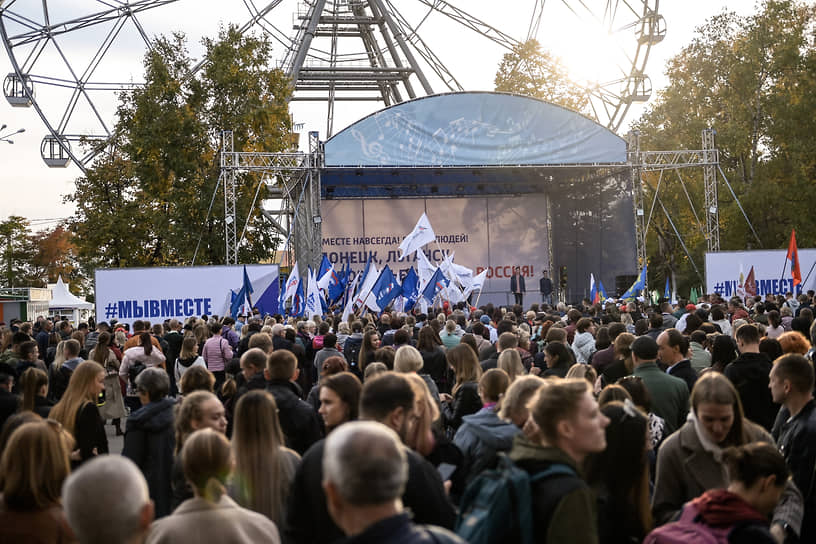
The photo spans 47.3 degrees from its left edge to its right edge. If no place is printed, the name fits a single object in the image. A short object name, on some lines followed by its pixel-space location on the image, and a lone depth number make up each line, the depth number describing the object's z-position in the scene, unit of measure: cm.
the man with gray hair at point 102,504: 270
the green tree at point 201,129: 3316
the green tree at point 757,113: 3694
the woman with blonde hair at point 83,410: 635
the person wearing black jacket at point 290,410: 566
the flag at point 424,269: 1986
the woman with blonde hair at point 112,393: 1219
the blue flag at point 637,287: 2217
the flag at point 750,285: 2250
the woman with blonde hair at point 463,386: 688
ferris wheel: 4159
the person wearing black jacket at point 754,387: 657
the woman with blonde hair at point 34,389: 652
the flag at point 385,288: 1894
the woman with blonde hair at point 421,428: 427
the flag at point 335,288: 2175
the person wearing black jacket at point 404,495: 348
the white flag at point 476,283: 2068
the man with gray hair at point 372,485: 244
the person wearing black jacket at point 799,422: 486
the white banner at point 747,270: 2545
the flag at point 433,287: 1842
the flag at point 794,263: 1838
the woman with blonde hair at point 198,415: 487
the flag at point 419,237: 2002
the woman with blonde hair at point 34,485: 348
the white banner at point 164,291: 2322
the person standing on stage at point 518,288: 3075
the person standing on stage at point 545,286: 3103
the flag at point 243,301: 1967
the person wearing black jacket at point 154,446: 578
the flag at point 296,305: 2056
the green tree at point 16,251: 6444
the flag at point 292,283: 1980
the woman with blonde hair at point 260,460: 411
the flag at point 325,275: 2044
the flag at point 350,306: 1733
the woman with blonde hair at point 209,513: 330
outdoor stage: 2783
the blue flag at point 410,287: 1945
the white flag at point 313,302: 1789
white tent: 4344
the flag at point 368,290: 1852
